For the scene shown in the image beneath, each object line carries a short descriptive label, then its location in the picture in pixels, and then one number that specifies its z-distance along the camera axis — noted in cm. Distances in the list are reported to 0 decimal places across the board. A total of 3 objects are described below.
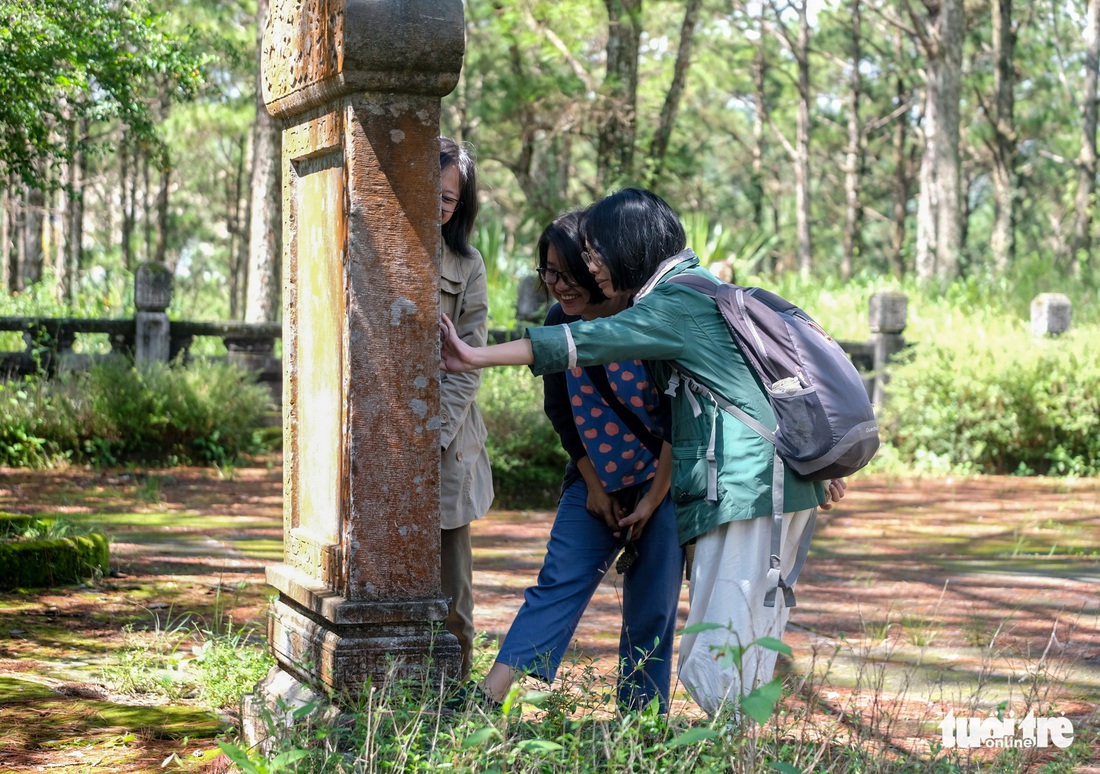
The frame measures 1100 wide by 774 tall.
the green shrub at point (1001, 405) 1120
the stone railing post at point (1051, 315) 1202
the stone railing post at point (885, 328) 1238
